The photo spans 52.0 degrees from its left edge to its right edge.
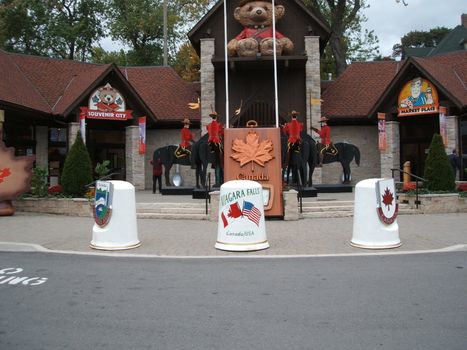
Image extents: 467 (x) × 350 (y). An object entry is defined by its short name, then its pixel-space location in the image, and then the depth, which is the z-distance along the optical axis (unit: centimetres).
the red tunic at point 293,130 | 1509
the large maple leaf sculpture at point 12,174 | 1502
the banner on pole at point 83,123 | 2203
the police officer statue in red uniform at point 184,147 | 1977
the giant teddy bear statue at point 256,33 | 2253
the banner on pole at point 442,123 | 2119
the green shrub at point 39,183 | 1628
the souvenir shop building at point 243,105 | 2236
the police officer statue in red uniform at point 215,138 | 1609
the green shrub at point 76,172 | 1573
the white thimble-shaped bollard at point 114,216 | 923
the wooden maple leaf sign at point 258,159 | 1334
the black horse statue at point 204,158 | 1748
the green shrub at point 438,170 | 1541
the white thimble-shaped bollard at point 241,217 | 889
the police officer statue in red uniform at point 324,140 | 2083
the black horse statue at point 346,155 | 2175
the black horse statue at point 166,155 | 2100
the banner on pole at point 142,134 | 2348
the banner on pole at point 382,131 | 2303
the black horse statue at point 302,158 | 1599
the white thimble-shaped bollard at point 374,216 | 909
